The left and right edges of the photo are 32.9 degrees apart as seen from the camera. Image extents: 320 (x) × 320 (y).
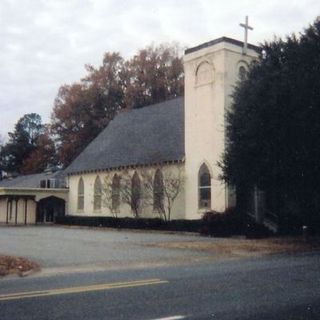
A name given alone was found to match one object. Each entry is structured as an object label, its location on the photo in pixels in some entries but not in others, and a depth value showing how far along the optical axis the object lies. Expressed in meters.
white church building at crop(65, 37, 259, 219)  32.91
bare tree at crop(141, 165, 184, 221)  35.19
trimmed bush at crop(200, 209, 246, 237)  29.28
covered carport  47.34
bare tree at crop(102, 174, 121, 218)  40.50
